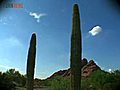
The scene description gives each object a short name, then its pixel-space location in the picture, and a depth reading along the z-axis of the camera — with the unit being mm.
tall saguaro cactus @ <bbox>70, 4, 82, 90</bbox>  5413
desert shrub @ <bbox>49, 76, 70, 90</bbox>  9235
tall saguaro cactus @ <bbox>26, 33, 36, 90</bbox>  6564
